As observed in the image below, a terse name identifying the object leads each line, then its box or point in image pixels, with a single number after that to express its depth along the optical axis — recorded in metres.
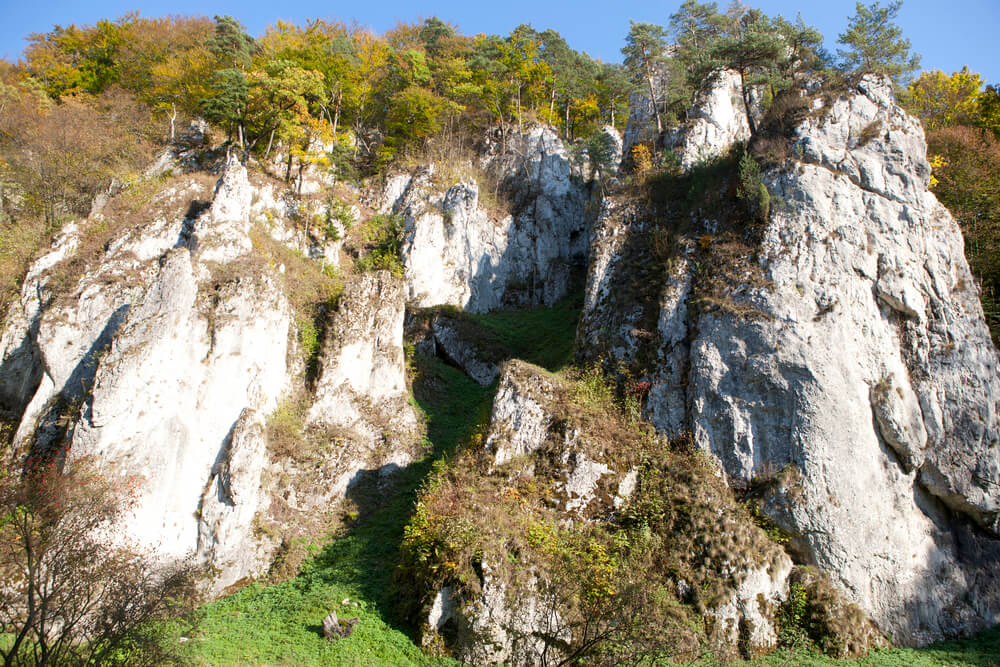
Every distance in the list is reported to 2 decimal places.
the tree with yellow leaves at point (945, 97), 24.88
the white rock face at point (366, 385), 16.67
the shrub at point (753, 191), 15.59
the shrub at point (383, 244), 23.84
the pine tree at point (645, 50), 26.34
